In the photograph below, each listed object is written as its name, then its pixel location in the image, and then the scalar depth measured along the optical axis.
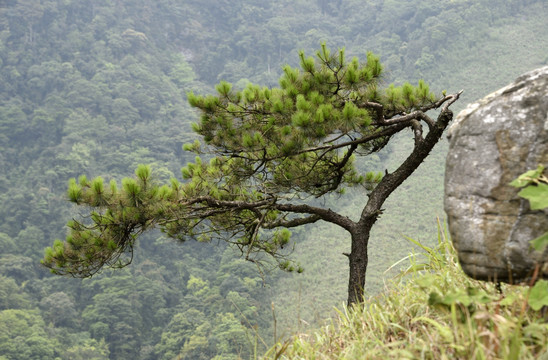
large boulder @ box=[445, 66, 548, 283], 11.27
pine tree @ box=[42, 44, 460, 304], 16.81
